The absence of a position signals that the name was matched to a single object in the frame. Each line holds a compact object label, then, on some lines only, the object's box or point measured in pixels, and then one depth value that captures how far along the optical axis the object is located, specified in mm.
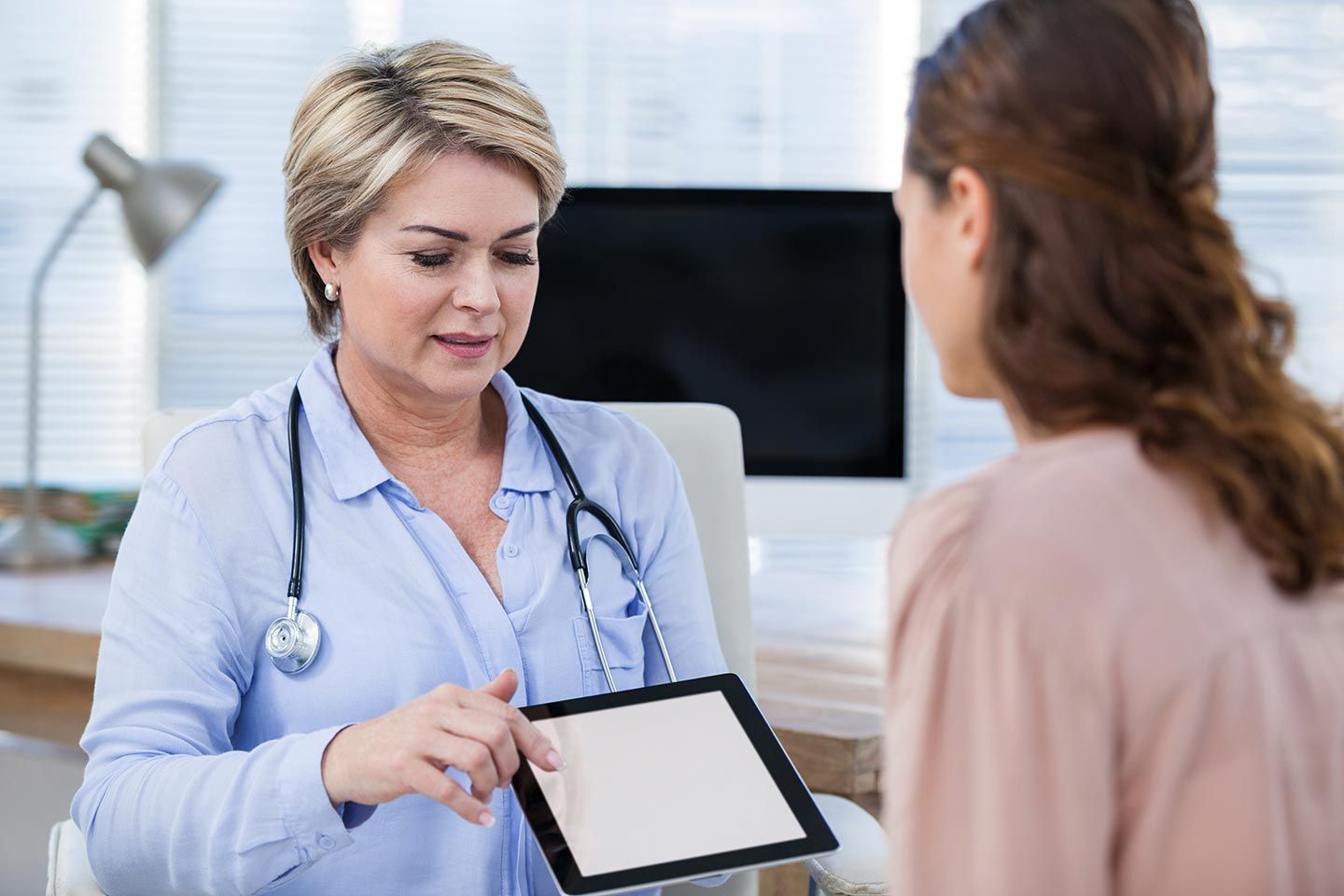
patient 2121
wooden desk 3177
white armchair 3138
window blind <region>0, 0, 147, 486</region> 6474
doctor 2702
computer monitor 4094
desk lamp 4615
